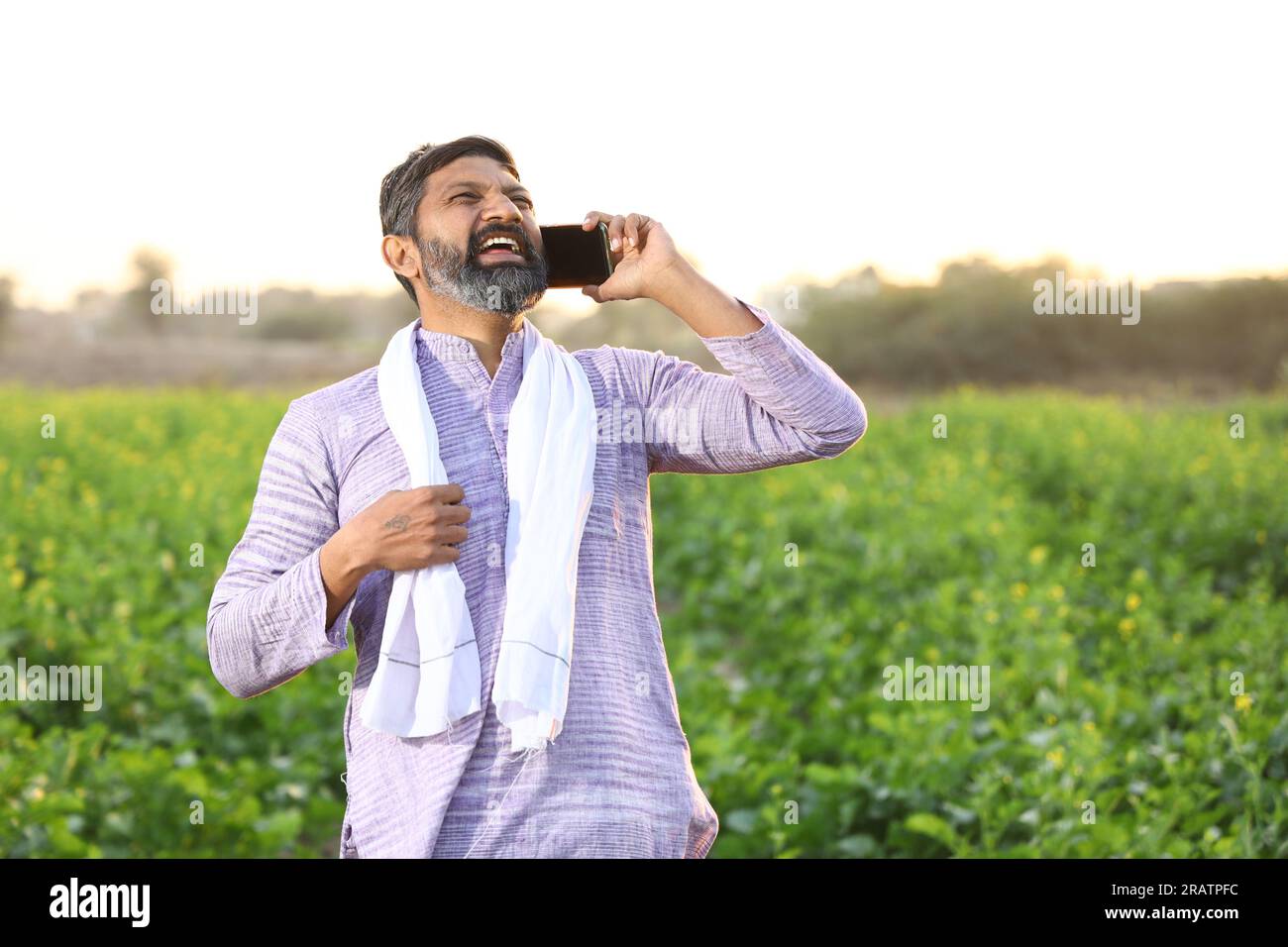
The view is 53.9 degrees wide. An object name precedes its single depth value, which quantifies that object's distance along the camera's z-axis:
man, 1.75
